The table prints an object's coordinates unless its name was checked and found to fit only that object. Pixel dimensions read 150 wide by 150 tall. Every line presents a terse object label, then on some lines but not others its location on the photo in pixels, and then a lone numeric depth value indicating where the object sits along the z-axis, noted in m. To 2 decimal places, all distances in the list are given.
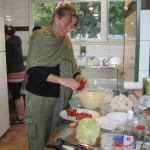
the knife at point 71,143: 0.94
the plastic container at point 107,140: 0.95
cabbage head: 0.98
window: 3.85
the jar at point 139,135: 0.92
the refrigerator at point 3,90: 2.84
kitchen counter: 1.03
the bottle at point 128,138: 0.91
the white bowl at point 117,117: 1.25
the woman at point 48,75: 1.39
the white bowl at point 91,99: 1.49
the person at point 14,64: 3.21
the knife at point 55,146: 0.92
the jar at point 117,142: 0.90
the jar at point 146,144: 0.85
